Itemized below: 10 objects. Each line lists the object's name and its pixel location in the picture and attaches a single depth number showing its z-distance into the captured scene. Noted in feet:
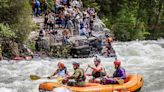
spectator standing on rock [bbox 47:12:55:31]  95.01
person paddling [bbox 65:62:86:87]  56.08
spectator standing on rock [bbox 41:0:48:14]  102.65
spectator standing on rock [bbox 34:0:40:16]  100.01
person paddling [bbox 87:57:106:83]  59.62
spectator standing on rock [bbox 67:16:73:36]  95.30
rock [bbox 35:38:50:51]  89.86
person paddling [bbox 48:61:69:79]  62.08
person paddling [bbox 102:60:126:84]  58.13
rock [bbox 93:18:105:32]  107.02
